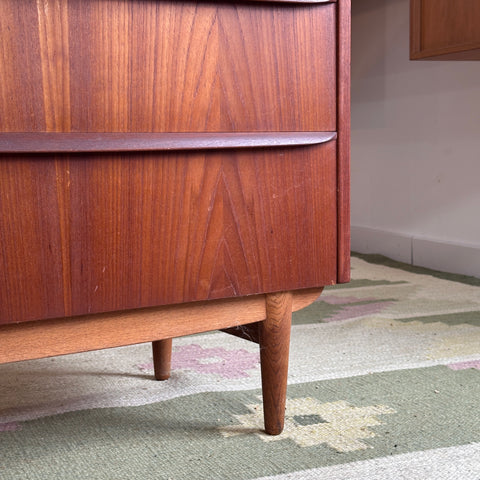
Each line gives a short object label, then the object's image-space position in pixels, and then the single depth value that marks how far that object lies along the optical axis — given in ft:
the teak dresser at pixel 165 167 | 3.85
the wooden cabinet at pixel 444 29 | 6.06
